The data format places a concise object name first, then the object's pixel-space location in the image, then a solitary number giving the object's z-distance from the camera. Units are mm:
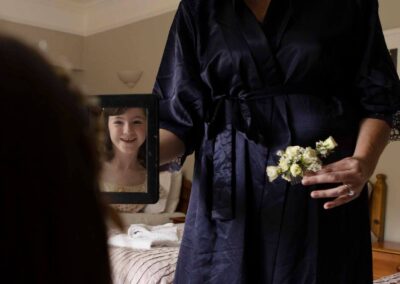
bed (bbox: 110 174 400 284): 2143
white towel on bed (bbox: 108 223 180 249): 2543
